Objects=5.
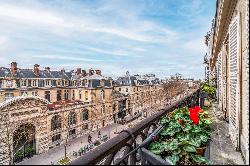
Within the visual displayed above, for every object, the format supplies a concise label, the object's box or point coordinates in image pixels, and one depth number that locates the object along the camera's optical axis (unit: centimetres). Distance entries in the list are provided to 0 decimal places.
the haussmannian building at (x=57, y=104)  1674
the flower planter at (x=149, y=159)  135
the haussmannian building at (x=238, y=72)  215
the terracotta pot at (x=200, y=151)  222
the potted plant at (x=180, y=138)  175
